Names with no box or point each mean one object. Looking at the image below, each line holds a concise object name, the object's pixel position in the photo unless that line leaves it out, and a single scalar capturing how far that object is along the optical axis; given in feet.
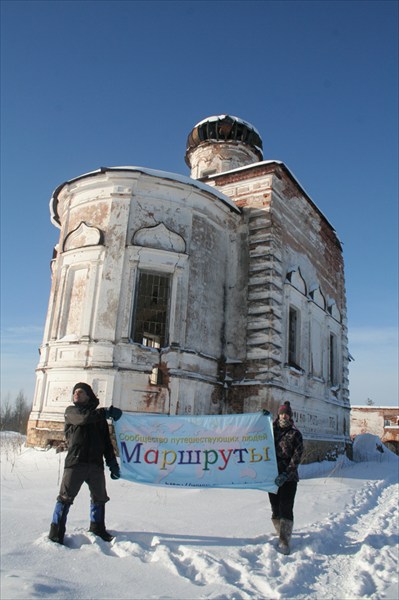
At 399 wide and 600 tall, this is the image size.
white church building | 36.45
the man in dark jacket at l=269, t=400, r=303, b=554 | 16.99
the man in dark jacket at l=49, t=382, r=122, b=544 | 15.81
